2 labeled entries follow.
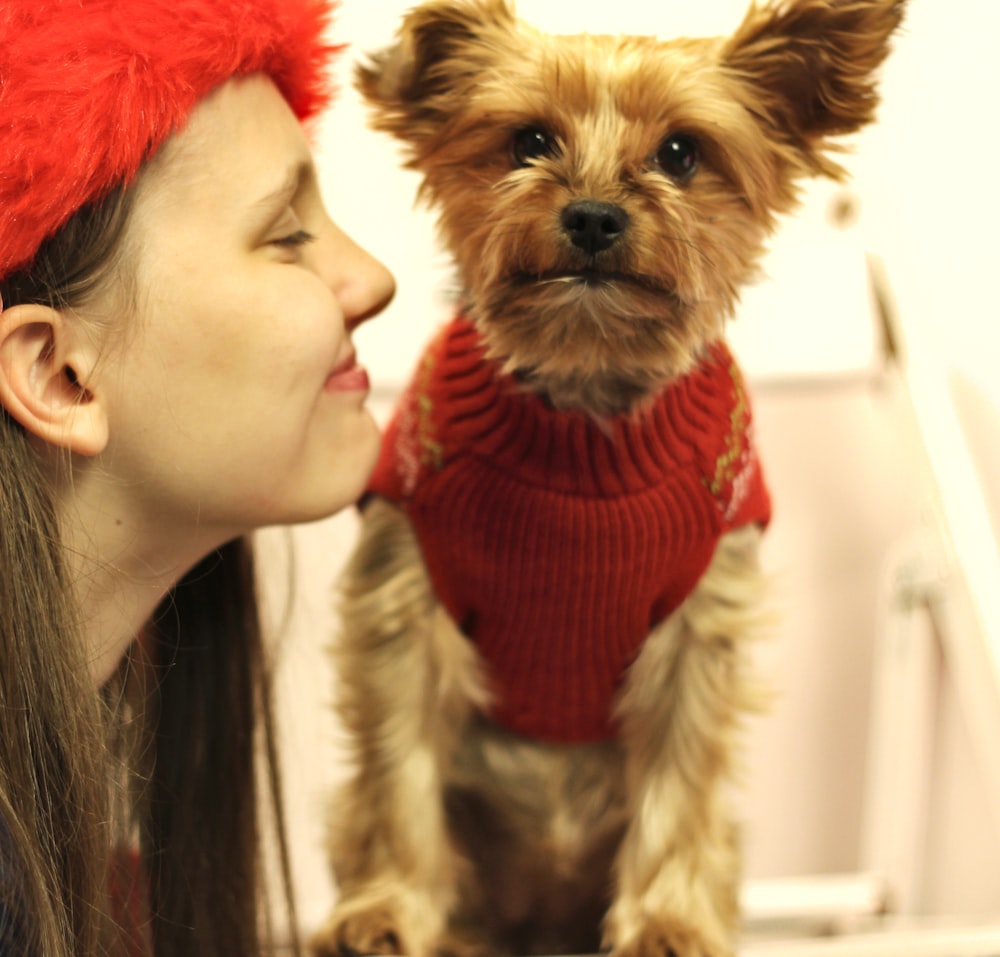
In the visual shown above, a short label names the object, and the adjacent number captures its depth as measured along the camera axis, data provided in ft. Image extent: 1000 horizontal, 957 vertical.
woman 2.35
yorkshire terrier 2.66
